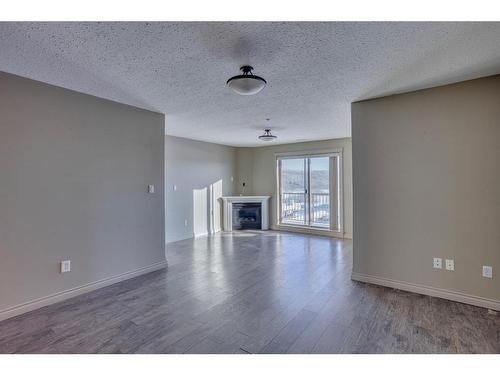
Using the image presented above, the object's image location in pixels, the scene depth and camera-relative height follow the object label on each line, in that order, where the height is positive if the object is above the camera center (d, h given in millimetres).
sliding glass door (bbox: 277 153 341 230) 6262 -19
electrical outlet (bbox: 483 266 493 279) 2559 -845
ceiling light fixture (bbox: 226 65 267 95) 2189 +933
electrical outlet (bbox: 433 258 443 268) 2818 -827
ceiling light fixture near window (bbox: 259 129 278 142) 5051 +1060
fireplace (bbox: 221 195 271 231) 7035 -619
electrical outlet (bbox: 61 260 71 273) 2838 -823
